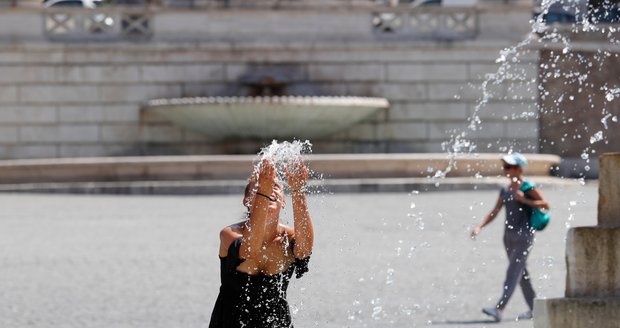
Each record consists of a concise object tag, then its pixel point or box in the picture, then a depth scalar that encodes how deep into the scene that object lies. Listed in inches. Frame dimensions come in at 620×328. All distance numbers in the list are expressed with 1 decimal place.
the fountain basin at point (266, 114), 1715.4
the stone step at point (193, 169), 1557.6
